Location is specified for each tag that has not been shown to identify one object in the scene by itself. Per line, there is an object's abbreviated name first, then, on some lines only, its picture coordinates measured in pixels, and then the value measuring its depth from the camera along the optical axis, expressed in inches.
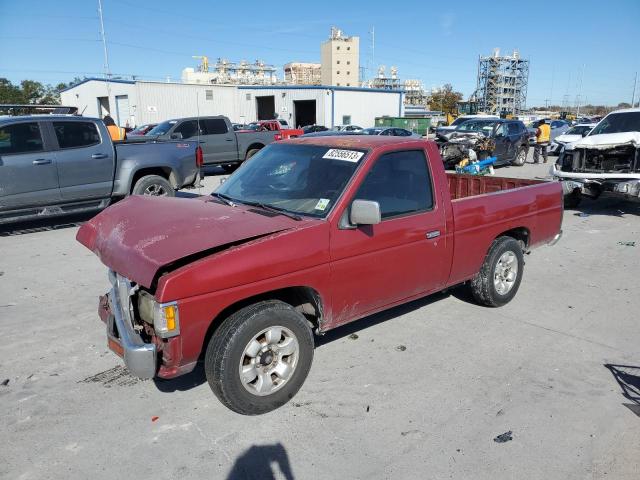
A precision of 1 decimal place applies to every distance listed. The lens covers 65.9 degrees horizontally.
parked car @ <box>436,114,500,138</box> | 699.6
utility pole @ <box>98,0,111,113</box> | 1457.2
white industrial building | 1341.0
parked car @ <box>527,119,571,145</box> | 1282.5
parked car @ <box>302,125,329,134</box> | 1219.7
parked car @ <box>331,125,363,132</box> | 1176.8
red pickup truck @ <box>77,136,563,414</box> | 119.3
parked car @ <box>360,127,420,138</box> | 898.5
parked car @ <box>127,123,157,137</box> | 818.7
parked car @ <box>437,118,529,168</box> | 622.5
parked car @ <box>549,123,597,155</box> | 867.6
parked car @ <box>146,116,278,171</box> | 605.8
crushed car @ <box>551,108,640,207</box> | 384.5
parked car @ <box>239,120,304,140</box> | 1008.2
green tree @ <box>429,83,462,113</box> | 3641.7
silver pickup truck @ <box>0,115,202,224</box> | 311.1
